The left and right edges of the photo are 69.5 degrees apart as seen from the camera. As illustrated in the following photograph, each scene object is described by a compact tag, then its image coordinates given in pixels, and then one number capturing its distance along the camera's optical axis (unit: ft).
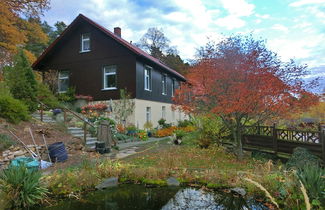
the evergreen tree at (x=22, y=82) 34.86
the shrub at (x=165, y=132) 50.27
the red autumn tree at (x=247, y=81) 20.49
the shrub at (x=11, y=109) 27.96
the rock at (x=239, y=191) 15.07
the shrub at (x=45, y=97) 39.29
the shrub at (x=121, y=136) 38.64
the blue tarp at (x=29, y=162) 18.35
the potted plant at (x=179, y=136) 37.47
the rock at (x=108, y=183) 16.60
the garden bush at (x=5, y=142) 22.71
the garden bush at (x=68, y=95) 50.99
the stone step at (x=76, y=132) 32.37
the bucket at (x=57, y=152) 23.35
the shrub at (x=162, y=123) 59.60
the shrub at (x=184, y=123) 61.87
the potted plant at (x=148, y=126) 49.65
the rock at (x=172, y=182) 17.17
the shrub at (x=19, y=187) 12.80
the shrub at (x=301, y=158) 18.33
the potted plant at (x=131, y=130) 44.26
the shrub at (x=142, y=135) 44.14
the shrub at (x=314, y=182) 11.32
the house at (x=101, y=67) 48.80
